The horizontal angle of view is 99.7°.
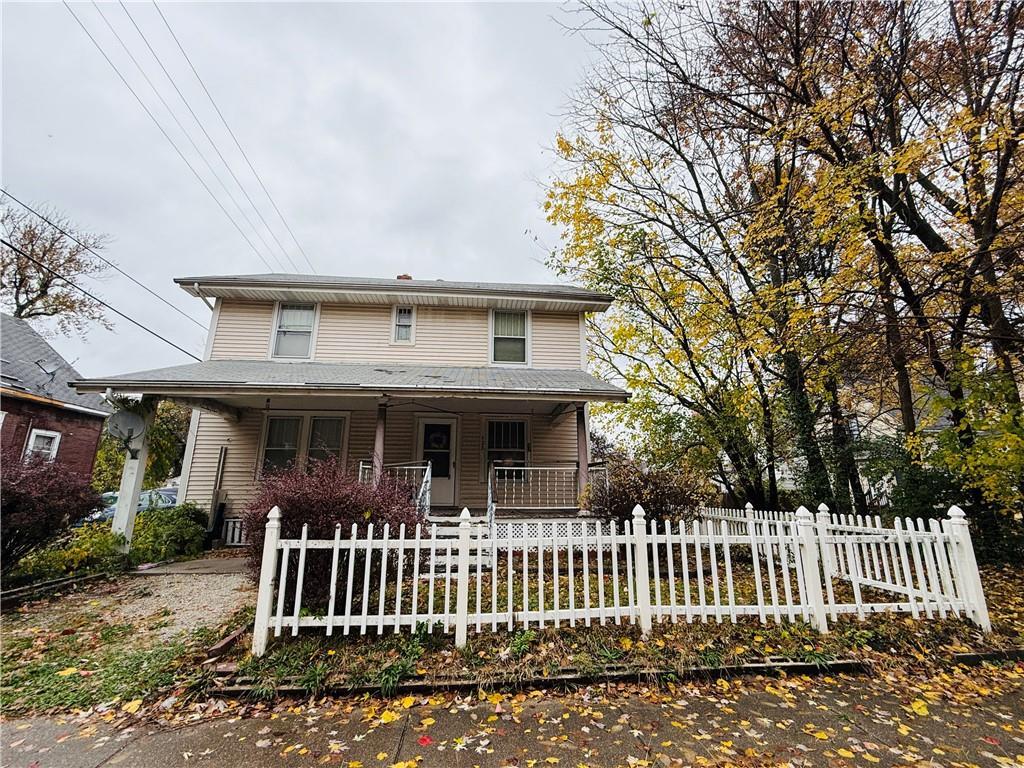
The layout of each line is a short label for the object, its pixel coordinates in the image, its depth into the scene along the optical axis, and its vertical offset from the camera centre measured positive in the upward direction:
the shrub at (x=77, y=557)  6.51 -1.21
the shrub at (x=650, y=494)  6.76 -0.11
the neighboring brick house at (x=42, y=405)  12.61 +2.33
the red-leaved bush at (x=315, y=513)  4.59 -0.32
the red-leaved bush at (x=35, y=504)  5.78 -0.32
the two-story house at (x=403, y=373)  10.51 +2.52
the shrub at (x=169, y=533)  8.37 -1.05
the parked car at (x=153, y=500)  10.67 -0.56
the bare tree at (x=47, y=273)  18.28 +8.91
